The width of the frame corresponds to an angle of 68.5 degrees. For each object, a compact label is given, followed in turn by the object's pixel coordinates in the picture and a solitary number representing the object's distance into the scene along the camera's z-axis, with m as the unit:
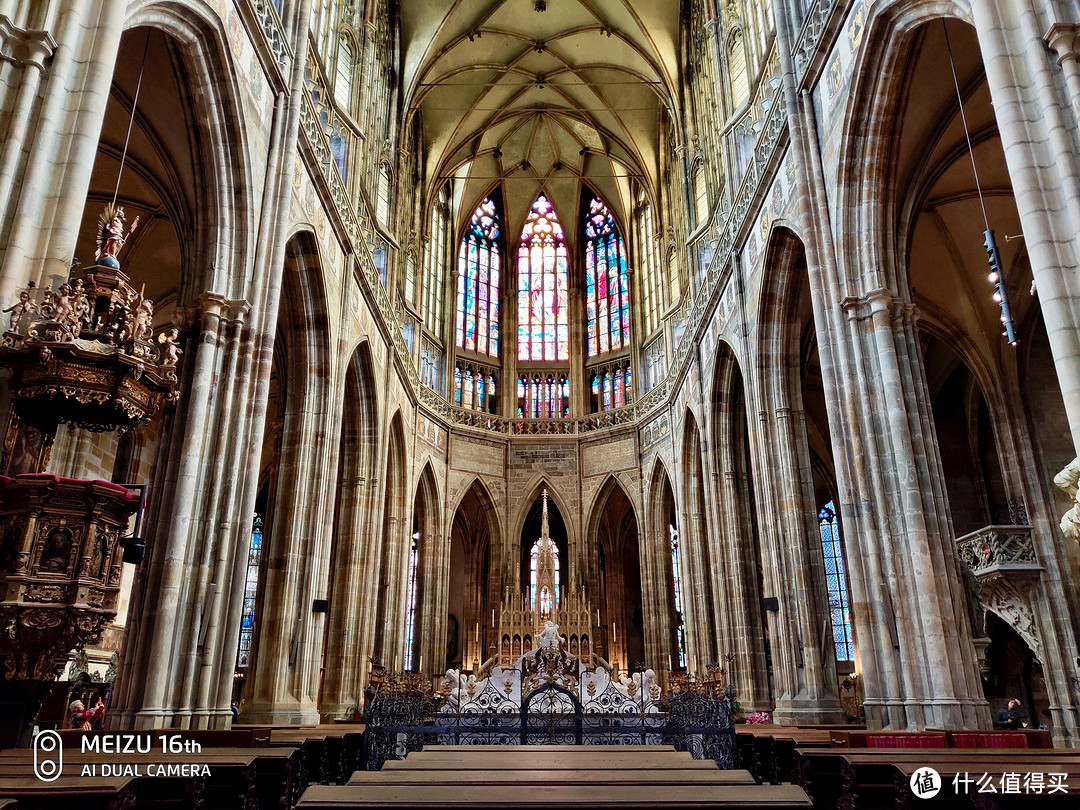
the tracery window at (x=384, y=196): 22.81
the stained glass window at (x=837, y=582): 26.08
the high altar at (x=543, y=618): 25.72
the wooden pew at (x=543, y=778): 4.04
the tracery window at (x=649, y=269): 29.23
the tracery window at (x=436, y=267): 29.30
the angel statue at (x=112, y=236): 7.13
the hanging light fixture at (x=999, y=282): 7.13
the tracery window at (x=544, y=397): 31.25
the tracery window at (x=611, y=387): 30.58
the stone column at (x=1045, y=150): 6.40
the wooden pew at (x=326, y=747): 8.30
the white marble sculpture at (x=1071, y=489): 6.19
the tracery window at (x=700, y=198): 23.16
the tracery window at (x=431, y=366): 28.03
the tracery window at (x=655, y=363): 27.28
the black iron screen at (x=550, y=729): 8.95
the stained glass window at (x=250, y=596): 28.20
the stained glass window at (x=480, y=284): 31.58
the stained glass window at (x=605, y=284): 31.70
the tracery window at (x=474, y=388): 30.34
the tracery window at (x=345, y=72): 18.61
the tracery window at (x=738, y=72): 19.03
